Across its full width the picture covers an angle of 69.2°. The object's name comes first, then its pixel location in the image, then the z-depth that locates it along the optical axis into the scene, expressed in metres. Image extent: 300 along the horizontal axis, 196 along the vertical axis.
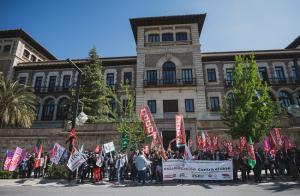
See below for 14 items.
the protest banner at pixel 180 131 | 13.06
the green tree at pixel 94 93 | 25.05
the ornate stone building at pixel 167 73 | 27.62
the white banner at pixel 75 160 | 12.15
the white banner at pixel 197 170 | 11.53
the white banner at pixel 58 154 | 13.21
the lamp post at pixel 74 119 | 12.32
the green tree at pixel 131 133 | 18.34
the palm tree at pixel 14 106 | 22.05
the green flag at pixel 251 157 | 11.44
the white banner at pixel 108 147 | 13.25
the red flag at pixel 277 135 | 14.42
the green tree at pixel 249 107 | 15.08
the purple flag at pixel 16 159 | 14.20
